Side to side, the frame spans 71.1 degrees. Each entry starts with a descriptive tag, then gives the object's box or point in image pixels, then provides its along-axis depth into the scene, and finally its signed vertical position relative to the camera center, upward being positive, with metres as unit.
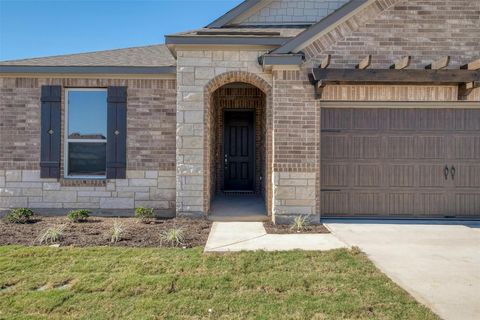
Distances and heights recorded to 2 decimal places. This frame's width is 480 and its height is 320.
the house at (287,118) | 6.76 +0.95
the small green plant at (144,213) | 7.02 -1.09
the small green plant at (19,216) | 6.68 -1.10
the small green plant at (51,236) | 5.34 -1.21
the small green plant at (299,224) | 6.32 -1.18
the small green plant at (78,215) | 6.81 -1.11
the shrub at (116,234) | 5.41 -1.20
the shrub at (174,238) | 5.27 -1.22
